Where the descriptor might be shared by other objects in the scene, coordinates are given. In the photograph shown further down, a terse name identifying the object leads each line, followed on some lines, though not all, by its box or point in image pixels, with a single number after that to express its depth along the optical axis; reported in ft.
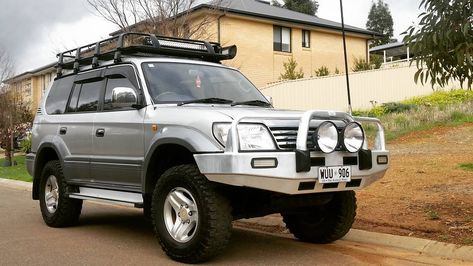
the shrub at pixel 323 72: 93.88
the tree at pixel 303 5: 226.79
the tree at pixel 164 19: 49.67
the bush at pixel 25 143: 82.85
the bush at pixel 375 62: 104.68
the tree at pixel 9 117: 74.13
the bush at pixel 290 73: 90.07
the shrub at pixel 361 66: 98.63
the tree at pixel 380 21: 282.56
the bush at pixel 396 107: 66.23
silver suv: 16.62
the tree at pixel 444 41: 19.04
